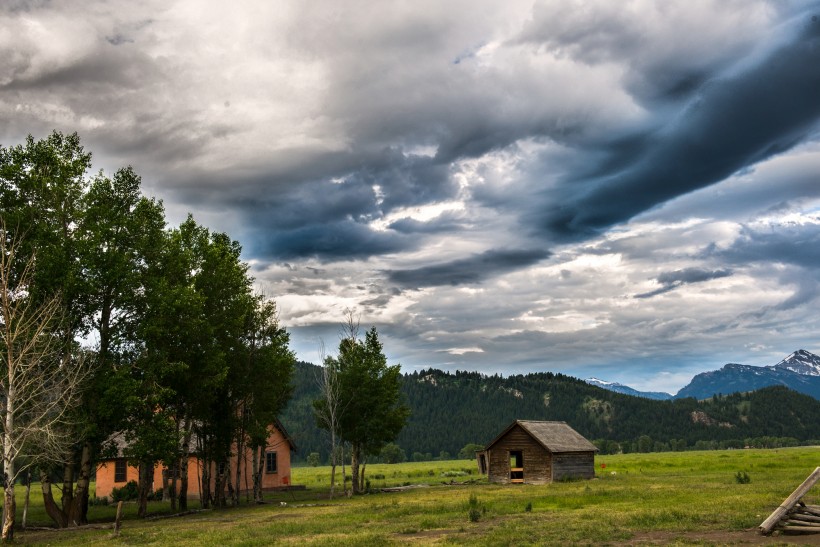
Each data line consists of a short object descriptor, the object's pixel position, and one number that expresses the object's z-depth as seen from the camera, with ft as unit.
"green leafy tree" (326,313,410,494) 187.21
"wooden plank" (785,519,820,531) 72.13
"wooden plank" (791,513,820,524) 72.95
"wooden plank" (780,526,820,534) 70.95
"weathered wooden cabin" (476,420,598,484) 199.85
